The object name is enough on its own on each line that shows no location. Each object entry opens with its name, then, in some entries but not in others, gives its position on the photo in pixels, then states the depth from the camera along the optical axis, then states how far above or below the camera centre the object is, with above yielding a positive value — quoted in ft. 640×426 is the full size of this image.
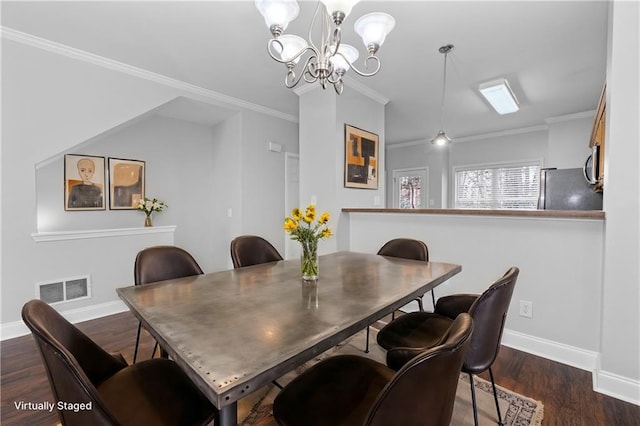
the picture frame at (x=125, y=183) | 12.28 +0.99
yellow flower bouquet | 5.28 -0.67
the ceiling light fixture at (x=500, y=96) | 10.57 +4.38
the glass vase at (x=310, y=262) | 5.29 -1.03
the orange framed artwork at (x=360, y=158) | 11.29 +1.97
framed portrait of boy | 11.22 +0.91
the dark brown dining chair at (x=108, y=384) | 2.46 -2.23
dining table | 2.53 -1.37
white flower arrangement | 12.64 +0.02
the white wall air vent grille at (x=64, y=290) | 9.01 -2.71
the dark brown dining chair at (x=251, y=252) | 7.36 -1.23
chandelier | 4.81 +3.22
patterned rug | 5.15 -3.77
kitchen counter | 6.36 -0.16
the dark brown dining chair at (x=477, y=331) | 3.92 -2.08
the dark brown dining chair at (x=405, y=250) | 7.45 -1.17
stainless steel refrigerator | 10.09 +0.53
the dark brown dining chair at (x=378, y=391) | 2.28 -2.17
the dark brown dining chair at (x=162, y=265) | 5.88 -1.26
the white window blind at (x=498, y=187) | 17.53 +1.27
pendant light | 8.79 +4.79
